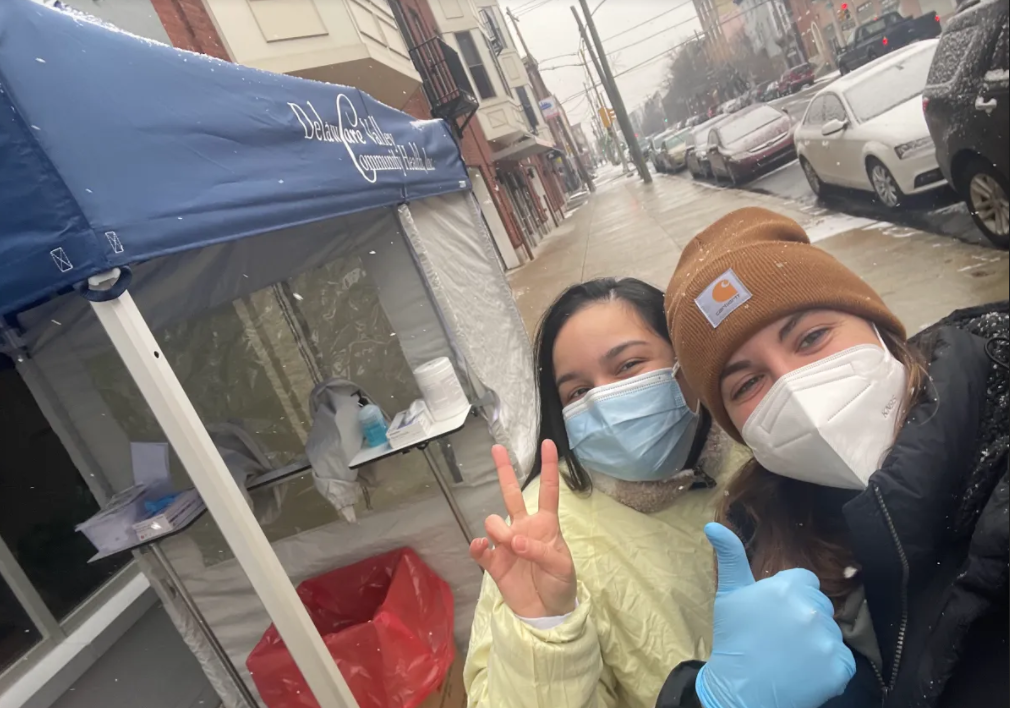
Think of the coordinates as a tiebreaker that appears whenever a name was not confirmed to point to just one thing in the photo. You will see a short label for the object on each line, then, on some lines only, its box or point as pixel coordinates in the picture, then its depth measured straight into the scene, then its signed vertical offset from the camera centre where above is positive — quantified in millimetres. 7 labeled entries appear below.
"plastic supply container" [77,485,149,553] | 2068 -390
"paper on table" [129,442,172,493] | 2324 -269
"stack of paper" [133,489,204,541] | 2084 -456
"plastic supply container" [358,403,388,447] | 2480 -534
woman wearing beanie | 715 -526
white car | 3035 -354
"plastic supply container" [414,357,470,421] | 2507 -515
